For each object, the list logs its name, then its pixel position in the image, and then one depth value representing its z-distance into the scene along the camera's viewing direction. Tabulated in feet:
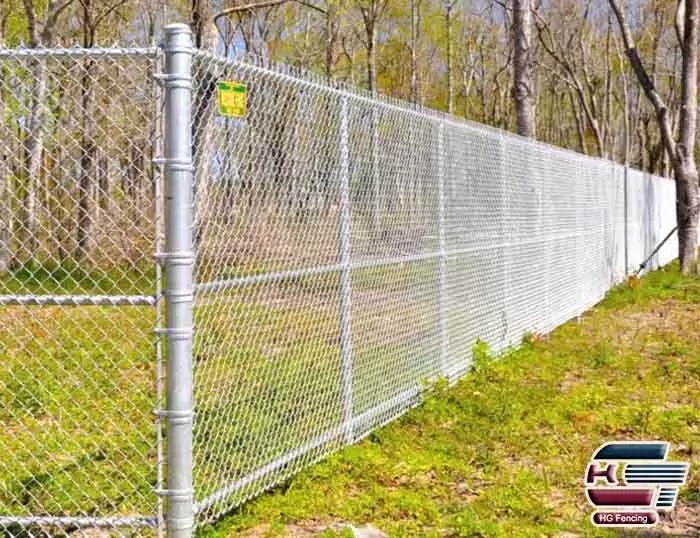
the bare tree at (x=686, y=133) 48.80
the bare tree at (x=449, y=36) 114.31
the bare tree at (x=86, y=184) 16.46
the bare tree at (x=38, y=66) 17.53
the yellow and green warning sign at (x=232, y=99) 12.25
